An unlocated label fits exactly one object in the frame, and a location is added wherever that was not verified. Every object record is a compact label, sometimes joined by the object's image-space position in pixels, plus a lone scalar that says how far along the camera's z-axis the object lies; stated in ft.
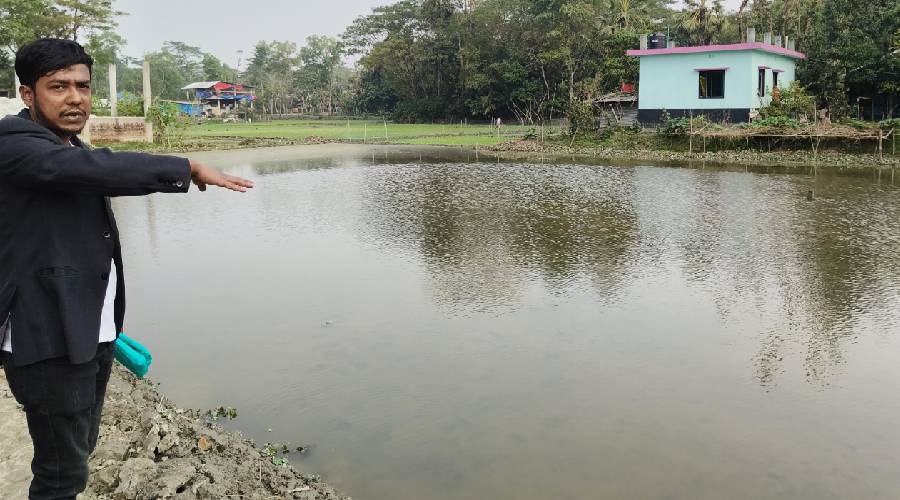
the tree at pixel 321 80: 240.12
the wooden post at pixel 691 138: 89.48
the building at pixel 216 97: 240.53
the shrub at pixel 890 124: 79.34
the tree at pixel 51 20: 131.11
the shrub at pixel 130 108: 112.27
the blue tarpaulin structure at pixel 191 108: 231.09
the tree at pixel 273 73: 241.76
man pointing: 7.60
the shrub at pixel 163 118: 107.04
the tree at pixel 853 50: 94.38
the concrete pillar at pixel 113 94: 104.62
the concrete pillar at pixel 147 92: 109.91
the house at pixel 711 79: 96.73
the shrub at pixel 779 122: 84.50
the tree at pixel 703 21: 116.47
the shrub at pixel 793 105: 92.17
